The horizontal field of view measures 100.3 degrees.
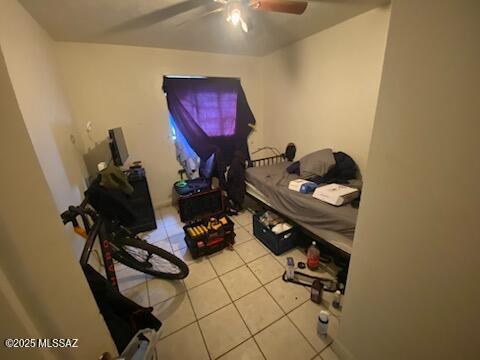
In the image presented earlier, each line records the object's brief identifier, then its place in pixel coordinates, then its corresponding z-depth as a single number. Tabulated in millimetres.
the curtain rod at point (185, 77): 2775
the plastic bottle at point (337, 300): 1561
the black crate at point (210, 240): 2092
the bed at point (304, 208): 1556
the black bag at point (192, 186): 2787
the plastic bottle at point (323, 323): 1347
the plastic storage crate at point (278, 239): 2076
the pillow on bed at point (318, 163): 2232
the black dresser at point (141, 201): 2504
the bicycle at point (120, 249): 1191
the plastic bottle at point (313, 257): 1884
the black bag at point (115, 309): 1024
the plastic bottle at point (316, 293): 1607
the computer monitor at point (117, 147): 2076
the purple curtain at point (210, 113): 2866
